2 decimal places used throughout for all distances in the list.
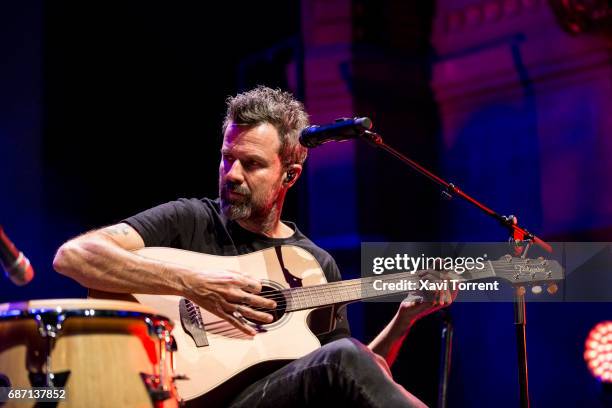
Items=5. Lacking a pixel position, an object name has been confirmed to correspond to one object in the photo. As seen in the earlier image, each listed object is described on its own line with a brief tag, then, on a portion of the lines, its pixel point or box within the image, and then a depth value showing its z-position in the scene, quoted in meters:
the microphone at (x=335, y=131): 2.61
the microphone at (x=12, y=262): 1.72
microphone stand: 2.75
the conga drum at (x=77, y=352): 1.99
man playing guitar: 2.46
